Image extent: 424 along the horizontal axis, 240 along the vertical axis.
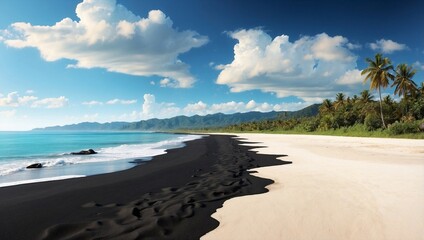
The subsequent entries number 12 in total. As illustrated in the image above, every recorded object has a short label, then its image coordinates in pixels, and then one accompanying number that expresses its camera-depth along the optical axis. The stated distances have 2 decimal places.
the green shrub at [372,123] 50.66
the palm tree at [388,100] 64.75
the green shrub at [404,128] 40.41
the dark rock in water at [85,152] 29.44
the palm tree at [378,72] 51.44
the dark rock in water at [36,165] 18.21
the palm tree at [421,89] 61.13
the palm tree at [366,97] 74.57
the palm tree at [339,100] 83.14
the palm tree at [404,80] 53.97
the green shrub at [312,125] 75.62
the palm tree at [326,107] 83.90
